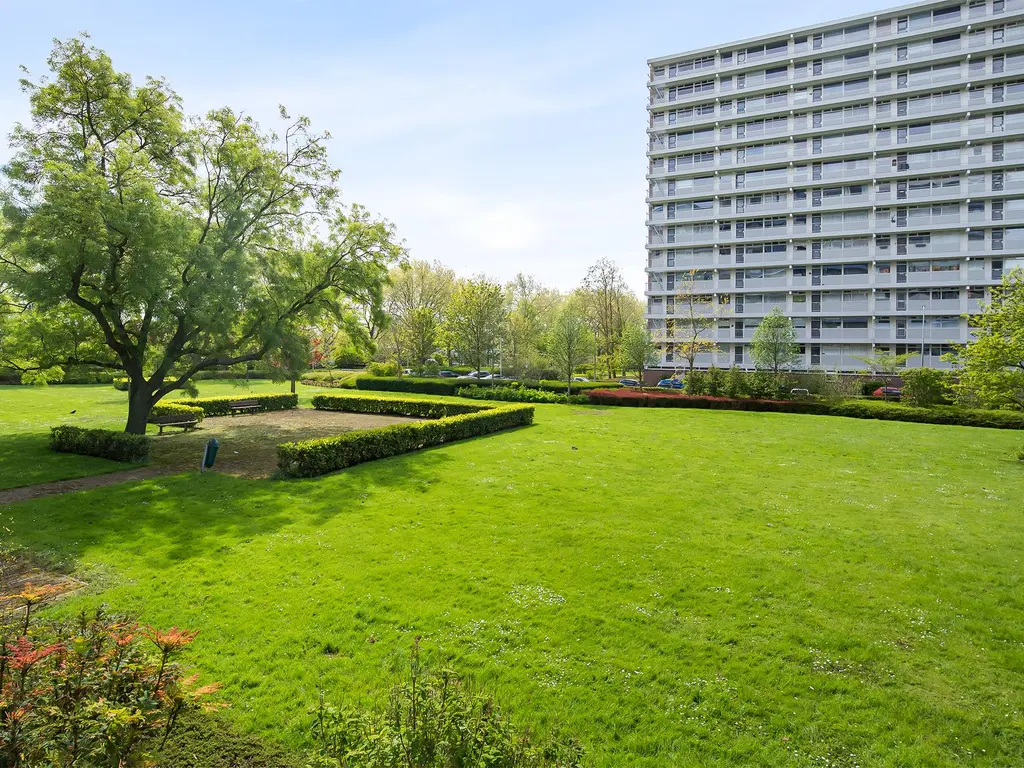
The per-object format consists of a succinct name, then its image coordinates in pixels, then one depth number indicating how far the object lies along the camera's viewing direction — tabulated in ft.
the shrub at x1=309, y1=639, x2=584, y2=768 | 11.55
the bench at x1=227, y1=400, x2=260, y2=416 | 85.40
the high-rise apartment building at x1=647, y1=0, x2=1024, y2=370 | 147.33
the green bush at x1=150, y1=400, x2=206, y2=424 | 67.09
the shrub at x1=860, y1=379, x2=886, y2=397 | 119.78
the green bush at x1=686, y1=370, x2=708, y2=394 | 107.24
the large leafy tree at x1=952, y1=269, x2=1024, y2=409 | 51.11
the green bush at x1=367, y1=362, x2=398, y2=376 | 149.48
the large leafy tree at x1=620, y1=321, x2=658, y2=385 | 144.77
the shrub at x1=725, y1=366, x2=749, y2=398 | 102.47
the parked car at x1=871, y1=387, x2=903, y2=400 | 104.63
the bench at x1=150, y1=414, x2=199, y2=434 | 64.13
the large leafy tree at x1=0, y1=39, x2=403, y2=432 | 43.27
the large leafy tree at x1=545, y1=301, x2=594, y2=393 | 116.37
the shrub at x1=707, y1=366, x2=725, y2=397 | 105.09
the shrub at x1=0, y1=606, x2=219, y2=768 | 10.55
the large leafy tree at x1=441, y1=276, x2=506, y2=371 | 137.59
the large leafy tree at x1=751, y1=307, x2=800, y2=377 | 130.72
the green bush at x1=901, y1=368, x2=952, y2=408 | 85.40
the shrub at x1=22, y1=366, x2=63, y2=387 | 53.01
